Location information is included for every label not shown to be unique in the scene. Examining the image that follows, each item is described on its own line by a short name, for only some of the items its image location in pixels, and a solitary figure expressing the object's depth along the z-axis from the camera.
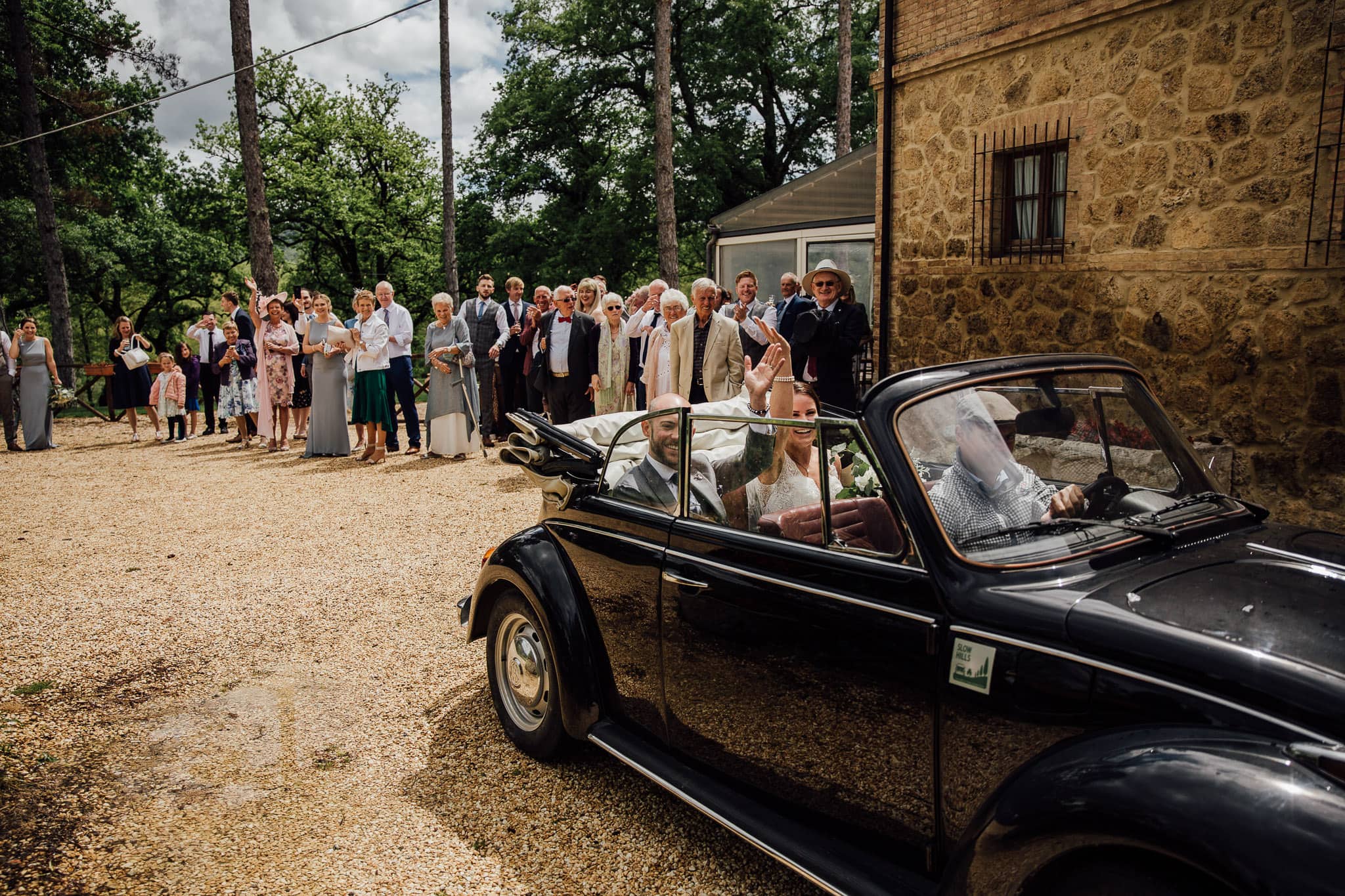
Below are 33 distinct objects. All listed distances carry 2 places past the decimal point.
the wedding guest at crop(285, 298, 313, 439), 12.36
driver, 2.24
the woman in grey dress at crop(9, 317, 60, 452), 12.73
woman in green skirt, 10.78
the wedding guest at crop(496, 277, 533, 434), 11.28
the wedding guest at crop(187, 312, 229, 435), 13.18
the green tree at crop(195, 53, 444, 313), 34.72
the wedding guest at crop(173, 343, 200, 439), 13.80
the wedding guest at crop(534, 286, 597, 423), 9.67
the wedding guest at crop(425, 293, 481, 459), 10.95
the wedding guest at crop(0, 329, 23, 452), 13.21
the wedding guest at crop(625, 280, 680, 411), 10.39
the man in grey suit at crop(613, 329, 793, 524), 2.77
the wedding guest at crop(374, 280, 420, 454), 11.04
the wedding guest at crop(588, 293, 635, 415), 9.59
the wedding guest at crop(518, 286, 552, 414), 10.42
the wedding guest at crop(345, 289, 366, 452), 11.33
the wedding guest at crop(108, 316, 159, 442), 13.95
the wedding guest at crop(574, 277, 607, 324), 10.35
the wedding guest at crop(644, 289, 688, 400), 8.57
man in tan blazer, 7.59
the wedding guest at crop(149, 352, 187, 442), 13.52
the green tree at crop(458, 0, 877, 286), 30.14
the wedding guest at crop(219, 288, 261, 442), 12.94
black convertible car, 1.61
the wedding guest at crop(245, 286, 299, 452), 11.94
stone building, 6.22
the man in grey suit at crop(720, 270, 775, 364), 9.22
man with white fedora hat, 7.73
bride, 2.53
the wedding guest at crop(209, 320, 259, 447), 12.73
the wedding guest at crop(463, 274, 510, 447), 11.48
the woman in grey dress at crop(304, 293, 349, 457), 11.28
